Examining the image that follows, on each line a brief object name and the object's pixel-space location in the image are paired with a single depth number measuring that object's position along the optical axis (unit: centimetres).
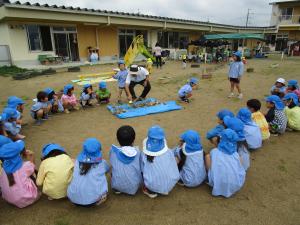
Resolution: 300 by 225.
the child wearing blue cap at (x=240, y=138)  292
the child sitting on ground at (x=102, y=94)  632
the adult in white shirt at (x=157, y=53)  1393
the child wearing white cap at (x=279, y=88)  511
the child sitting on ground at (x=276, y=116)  414
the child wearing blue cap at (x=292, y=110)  438
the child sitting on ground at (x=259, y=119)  388
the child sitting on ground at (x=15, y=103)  425
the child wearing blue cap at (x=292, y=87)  516
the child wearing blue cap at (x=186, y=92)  654
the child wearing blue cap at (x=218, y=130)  351
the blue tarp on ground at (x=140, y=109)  557
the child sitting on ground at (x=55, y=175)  250
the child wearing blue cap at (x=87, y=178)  239
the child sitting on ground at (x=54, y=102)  523
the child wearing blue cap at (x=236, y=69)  655
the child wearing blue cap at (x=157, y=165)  258
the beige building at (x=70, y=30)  1192
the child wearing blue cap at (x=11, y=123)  378
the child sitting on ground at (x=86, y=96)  600
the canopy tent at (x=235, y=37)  1769
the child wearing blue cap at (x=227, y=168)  263
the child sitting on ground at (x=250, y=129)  354
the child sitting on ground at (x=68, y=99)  568
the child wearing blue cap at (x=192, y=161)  275
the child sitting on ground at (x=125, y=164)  260
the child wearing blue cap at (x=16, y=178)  237
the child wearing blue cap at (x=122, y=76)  650
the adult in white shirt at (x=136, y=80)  638
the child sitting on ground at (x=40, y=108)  494
